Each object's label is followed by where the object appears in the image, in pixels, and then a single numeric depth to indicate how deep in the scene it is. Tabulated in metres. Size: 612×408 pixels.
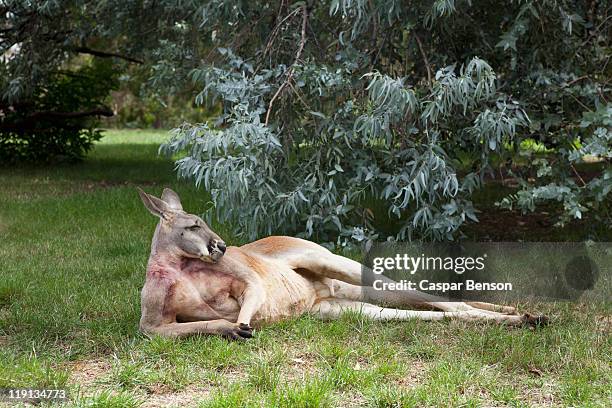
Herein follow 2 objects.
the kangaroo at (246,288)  5.07
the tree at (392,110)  7.11
